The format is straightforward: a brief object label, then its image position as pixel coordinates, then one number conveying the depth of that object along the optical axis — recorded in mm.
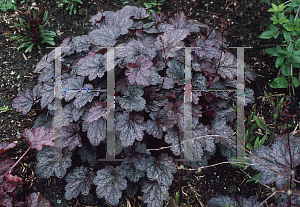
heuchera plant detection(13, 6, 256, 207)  1915
